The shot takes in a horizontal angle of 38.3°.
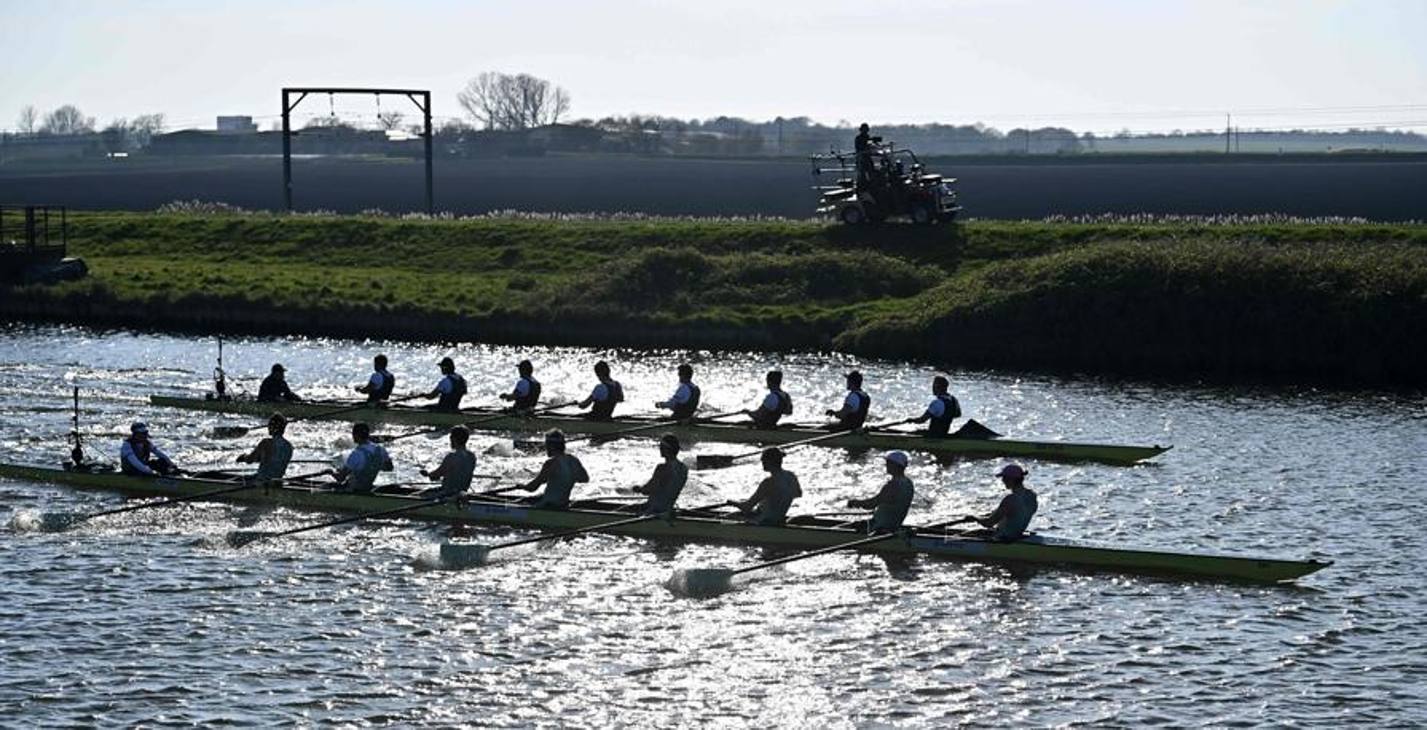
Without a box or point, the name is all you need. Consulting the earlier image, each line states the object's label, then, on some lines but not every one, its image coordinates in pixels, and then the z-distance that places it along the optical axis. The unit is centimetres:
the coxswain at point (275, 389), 4338
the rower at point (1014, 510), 2873
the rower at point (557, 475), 3167
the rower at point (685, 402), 4016
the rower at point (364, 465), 3309
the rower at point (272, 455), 3397
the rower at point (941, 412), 3819
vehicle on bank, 6500
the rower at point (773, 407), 3953
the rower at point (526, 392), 4116
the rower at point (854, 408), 3884
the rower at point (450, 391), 4188
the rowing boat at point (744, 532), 2806
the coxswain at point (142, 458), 3459
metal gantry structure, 7962
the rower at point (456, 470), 3272
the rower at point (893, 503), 2961
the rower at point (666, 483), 3094
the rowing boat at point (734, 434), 3709
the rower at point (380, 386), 4259
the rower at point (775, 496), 3036
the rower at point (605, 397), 4047
